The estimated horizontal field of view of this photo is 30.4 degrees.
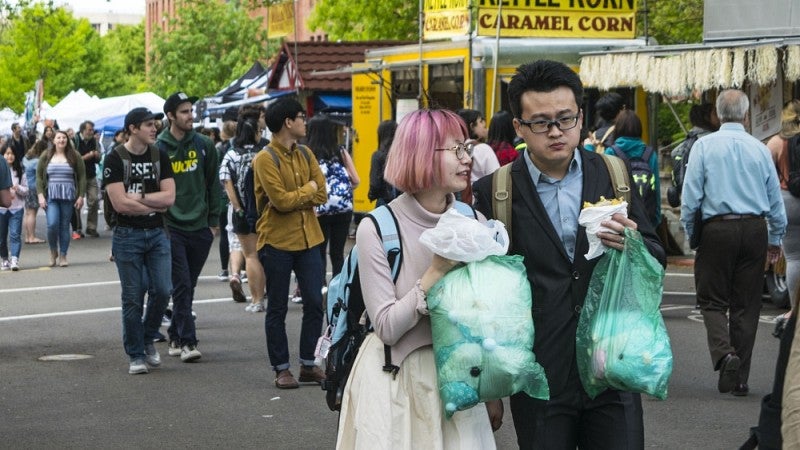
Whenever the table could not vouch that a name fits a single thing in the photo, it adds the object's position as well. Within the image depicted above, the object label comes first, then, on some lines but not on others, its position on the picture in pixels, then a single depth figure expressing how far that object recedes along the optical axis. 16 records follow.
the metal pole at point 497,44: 18.69
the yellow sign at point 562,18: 20.26
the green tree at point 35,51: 72.88
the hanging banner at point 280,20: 28.59
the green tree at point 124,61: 98.81
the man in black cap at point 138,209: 10.39
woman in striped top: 20.28
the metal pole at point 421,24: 20.75
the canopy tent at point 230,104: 34.97
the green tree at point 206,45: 77.88
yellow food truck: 20.22
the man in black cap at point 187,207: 11.18
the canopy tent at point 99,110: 41.33
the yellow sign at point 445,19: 20.41
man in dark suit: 4.66
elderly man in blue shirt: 9.34
